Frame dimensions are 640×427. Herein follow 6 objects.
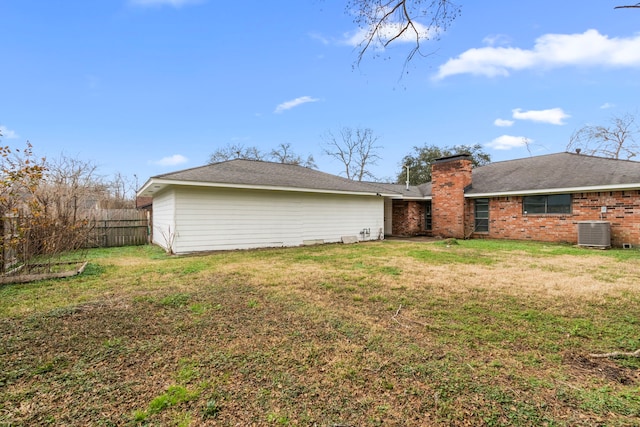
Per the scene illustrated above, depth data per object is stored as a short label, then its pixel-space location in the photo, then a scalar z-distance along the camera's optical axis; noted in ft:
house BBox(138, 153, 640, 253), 32.17
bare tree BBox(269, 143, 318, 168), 111.14
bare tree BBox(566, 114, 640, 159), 70.33
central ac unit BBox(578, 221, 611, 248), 33.22
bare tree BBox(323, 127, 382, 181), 103.81
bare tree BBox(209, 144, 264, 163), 105.91
